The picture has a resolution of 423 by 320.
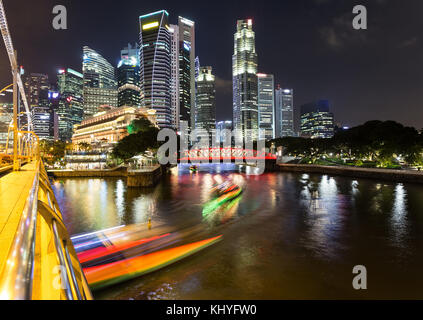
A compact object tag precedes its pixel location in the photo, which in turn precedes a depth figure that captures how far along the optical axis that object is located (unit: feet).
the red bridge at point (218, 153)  387.98
